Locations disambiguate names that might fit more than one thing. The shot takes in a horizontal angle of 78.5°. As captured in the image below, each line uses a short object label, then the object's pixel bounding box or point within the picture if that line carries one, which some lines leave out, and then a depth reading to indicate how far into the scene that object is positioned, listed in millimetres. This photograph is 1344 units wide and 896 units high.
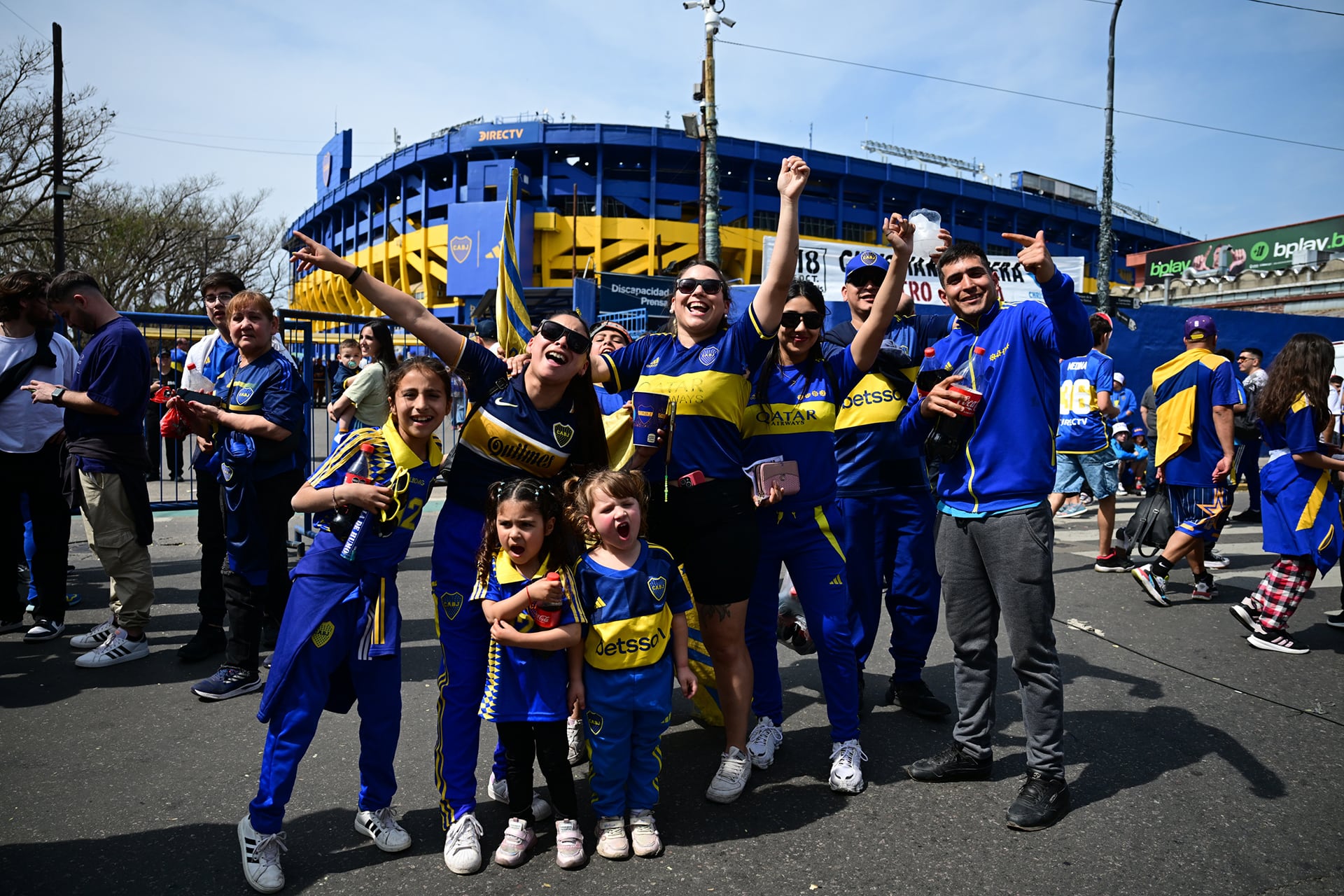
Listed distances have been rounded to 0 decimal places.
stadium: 45844
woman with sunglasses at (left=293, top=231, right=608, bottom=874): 2924
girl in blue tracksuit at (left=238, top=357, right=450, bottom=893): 2730
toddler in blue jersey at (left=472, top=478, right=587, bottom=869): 2832
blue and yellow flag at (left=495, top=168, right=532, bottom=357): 3951
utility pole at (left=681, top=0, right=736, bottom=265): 14211
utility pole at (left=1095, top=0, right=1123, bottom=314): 16344
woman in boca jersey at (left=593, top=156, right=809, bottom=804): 3234
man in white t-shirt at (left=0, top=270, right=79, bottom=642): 4965
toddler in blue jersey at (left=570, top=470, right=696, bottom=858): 2928
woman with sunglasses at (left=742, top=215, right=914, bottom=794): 3490
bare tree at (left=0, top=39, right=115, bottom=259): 18812
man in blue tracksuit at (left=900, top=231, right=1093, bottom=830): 3145
